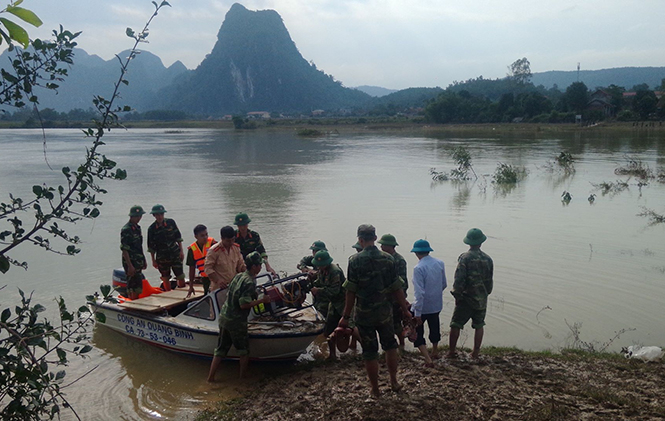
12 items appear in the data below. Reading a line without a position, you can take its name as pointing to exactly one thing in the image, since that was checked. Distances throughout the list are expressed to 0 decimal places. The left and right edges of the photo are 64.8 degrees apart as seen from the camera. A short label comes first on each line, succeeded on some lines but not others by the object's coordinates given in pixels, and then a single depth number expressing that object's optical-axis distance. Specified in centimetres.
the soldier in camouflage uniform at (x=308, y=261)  762
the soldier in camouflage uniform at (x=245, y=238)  834
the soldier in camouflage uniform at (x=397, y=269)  634
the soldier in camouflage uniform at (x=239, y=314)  614
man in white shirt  626
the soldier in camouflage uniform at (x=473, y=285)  625
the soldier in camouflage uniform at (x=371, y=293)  517
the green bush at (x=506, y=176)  2364
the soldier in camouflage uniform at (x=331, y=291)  667
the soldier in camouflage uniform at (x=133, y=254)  848
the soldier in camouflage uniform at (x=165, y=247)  898
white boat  673
